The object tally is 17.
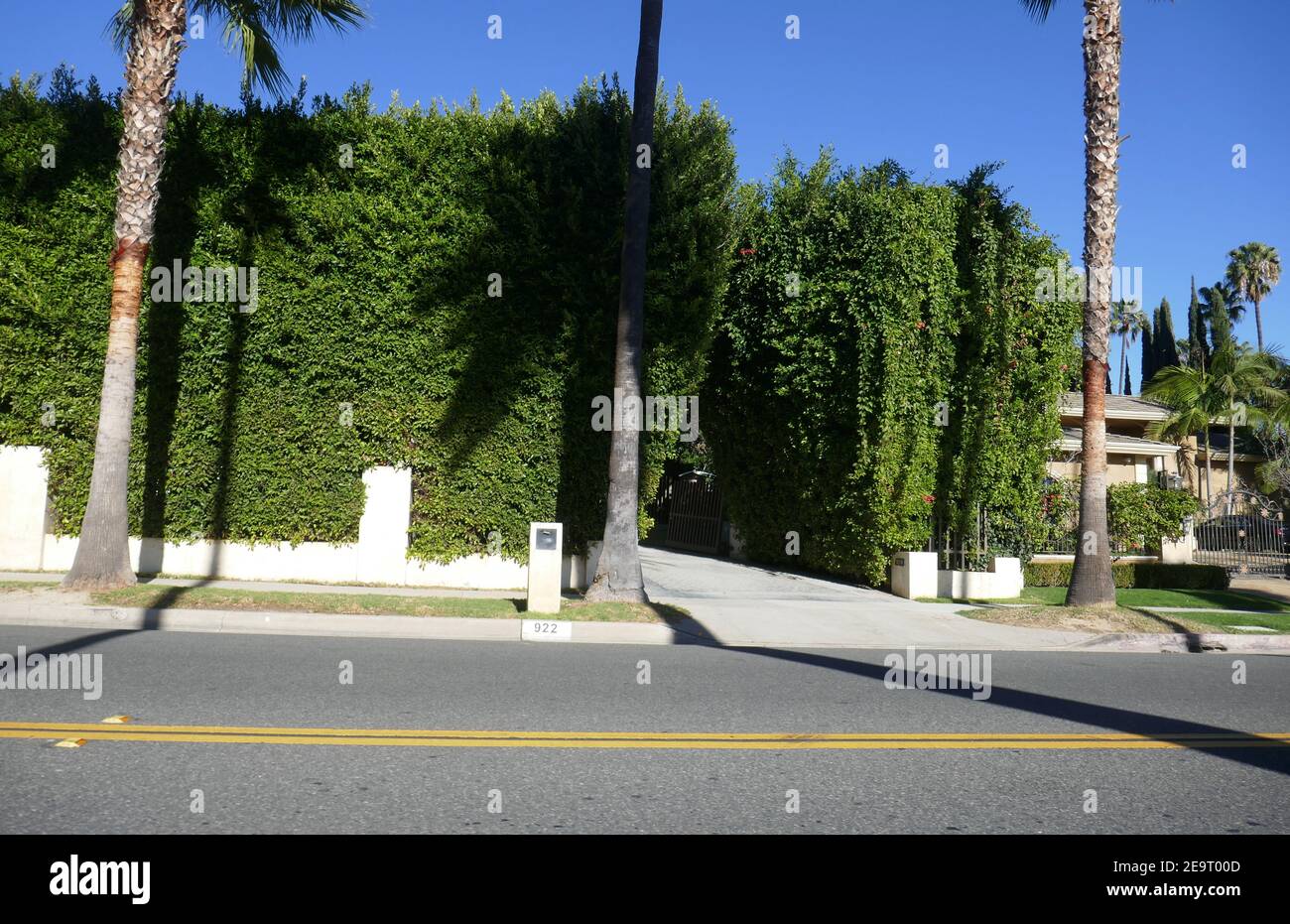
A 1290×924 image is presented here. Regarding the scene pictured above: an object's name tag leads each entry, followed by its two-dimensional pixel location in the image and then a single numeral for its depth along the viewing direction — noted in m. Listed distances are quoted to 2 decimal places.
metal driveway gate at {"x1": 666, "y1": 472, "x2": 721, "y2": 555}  22.59
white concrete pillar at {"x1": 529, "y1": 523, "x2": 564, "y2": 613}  11.53
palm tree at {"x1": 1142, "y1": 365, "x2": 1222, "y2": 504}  30.62
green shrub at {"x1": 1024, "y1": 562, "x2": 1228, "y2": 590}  19.83
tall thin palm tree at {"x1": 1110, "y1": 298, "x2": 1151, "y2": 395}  60.79
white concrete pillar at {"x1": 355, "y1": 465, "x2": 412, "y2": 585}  14.11
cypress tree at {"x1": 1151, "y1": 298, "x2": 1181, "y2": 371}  54.19
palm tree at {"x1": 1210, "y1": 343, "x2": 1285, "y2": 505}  30.89
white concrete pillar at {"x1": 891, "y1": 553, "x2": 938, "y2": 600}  15.28
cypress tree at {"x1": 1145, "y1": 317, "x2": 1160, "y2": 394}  55.53
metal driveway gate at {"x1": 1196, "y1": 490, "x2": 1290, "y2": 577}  22.80
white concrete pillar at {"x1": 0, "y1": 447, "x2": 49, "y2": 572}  13.79
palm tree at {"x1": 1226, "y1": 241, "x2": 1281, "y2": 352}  52.34
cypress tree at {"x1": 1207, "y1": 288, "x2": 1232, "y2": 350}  48.49
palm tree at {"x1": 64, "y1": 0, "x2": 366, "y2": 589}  11.77
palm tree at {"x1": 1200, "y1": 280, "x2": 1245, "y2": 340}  48.88
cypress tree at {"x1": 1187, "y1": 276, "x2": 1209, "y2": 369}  50.56
